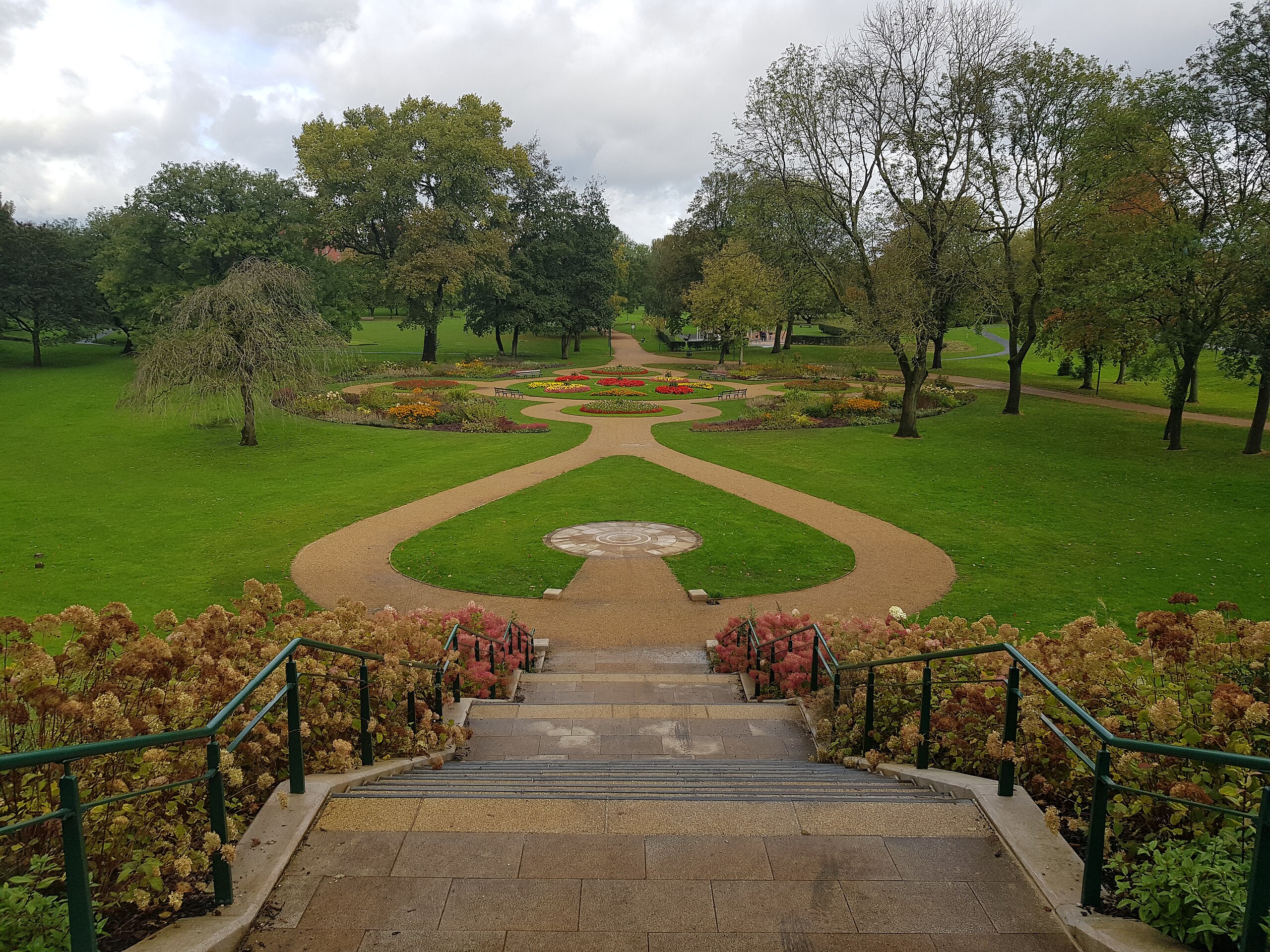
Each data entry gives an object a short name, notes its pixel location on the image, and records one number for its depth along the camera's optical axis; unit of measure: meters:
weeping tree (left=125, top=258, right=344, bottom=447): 21.62
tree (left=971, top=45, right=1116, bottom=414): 26.42
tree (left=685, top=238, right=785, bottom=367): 49.25
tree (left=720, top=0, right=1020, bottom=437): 24.55
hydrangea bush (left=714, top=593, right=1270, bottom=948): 3.47
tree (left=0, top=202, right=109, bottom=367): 44.78
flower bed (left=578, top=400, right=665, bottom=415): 32.78
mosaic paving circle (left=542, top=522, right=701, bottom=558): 14.88
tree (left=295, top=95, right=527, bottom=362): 45.16
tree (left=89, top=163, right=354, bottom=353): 39.22
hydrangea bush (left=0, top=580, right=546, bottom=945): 3.54
